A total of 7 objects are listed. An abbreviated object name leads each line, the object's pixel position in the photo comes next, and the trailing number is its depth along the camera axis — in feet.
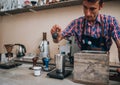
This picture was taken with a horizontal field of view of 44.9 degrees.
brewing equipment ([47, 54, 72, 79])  4.07
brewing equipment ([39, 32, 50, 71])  6.63
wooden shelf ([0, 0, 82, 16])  6.12
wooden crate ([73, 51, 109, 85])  3.38
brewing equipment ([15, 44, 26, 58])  7.01
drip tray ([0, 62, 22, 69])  5.12
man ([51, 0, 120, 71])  4.11
